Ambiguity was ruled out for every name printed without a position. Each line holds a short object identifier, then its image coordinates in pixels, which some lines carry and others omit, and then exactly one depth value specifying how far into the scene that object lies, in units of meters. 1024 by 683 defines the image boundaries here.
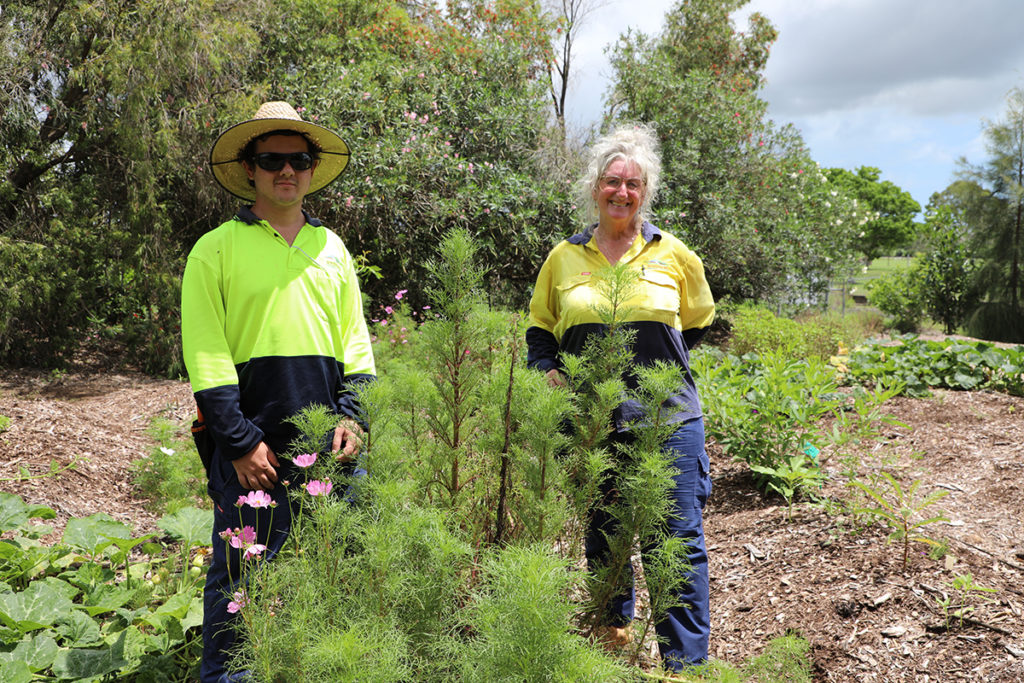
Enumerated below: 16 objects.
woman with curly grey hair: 2.22
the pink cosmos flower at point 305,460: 1.64
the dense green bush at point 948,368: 6.04
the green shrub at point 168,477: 3.40
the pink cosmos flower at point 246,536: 1.57
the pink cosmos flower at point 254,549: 1.49
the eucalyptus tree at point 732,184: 10.59
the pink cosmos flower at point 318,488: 1.62
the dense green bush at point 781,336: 7.40
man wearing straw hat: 1.95
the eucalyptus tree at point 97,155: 7.25
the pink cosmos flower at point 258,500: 1.64
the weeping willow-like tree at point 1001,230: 15.64
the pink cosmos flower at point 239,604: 1.49
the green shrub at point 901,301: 15.65
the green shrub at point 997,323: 15.52
